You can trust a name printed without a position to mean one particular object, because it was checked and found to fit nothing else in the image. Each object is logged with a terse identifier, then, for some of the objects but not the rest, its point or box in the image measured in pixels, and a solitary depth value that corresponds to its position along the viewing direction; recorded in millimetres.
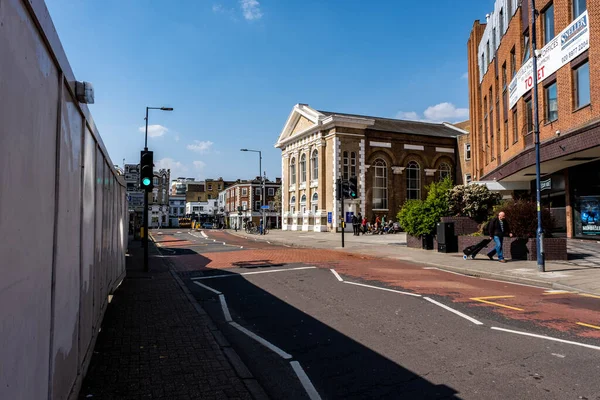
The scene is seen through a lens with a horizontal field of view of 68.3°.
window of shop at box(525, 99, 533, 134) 22905
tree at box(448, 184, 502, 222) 22069
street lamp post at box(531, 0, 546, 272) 12727
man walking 15375
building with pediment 47500
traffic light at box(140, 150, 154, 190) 13062
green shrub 20964
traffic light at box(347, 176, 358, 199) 24625
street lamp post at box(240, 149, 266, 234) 45256
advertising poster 20234
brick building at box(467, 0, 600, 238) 17312
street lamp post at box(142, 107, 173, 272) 13344
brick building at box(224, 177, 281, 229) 85938
